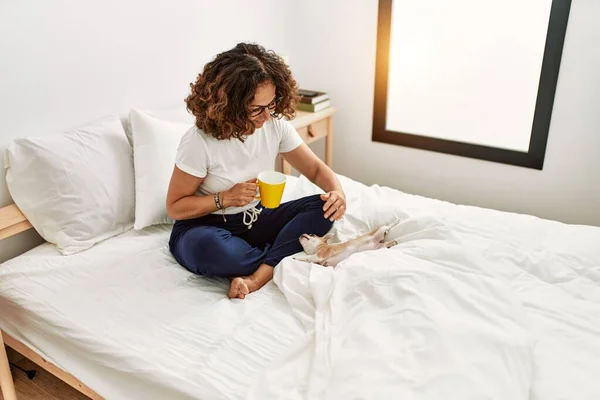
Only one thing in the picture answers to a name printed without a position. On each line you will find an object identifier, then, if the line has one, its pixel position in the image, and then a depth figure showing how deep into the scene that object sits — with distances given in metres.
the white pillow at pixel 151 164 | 1.89
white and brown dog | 1.63
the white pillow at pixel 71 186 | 1.72
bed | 1.15
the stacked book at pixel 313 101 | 2.74
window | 2.38
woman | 1.60
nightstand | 2.65
